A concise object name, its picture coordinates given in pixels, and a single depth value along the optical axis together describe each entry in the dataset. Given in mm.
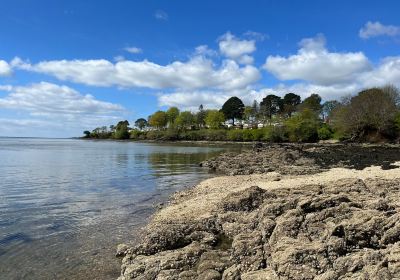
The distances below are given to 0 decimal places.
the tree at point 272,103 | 176350
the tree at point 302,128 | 118375
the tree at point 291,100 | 175250
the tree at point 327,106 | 143750
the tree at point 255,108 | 171000
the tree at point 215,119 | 170288
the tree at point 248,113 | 169625
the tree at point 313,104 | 145875
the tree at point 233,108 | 180625
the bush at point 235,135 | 144000
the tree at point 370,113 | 88812
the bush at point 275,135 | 126112
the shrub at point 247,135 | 139362
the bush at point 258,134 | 134450
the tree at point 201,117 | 186088
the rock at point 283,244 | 7547
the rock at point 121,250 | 11712
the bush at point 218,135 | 153125
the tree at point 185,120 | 182125
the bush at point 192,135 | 163875
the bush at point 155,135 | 184438
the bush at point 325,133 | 115438
